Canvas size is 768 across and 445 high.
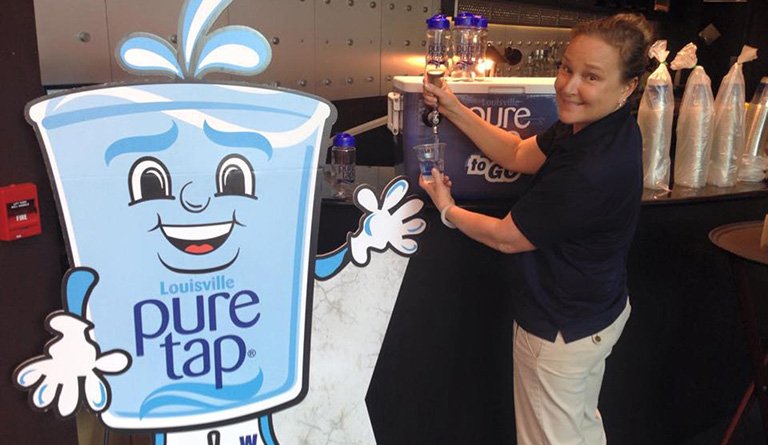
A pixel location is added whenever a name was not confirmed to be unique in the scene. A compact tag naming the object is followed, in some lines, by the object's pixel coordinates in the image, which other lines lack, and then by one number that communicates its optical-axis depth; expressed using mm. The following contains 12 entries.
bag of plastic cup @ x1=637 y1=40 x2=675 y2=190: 2047
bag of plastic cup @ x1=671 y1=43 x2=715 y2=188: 2107
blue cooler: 1725
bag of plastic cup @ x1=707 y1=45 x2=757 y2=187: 2160
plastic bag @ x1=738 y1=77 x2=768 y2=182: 2307
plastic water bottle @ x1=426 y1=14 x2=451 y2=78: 1753
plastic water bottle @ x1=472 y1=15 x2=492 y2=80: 1811
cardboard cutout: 1326
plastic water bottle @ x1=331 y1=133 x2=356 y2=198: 1777
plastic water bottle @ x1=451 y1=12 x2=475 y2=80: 1808
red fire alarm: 1298
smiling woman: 1456
